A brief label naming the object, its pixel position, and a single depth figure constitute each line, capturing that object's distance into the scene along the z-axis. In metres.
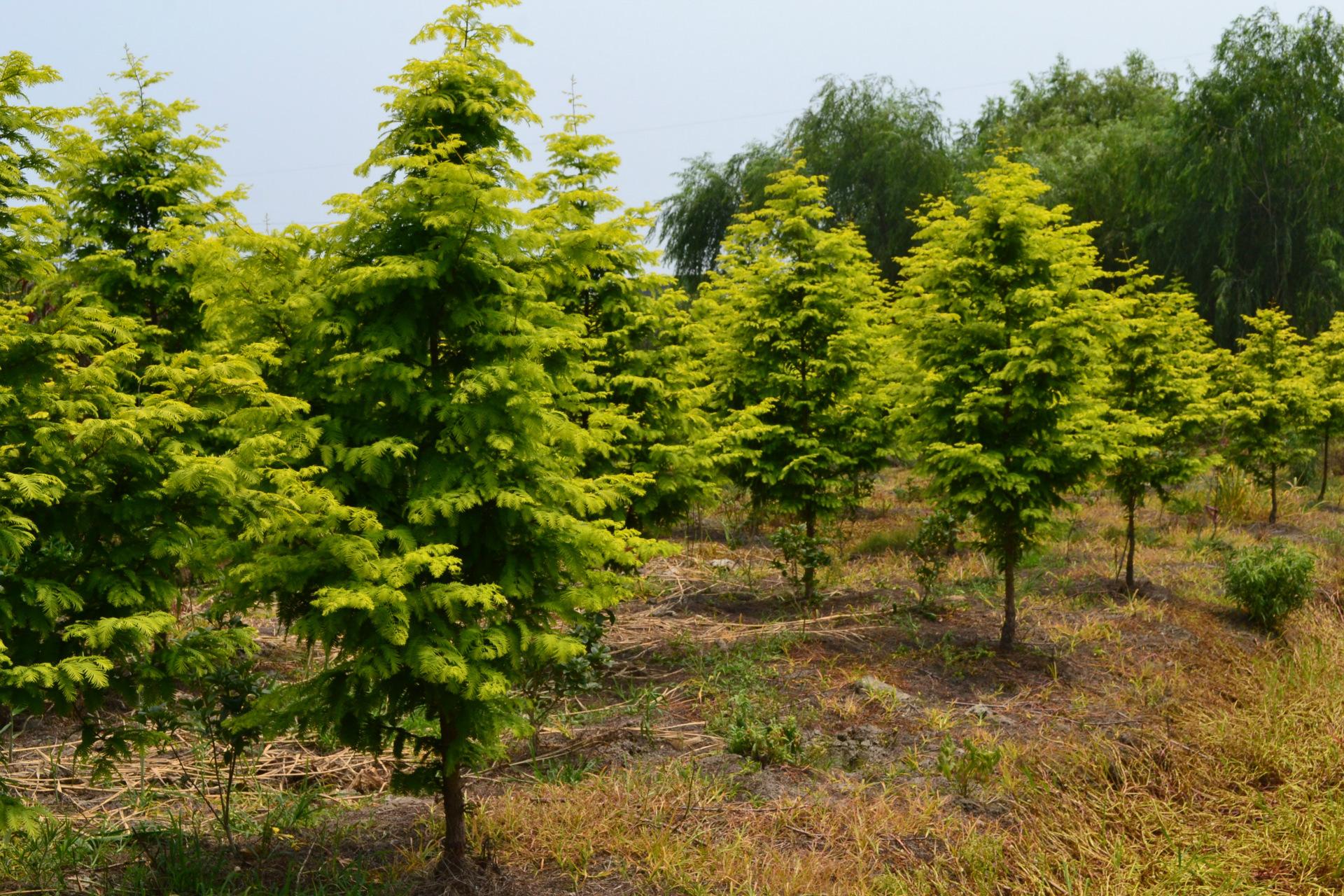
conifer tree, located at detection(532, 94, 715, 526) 8.71
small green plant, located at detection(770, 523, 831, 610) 9.74
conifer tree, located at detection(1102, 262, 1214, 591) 10.80
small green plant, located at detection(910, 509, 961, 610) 9.64
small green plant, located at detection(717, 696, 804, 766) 6.45
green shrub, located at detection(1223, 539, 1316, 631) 9.76
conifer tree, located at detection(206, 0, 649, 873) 4.07
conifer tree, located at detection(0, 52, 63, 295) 4.18
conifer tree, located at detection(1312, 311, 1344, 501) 16.20
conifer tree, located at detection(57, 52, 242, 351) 7.88
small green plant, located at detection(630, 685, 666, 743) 7.02
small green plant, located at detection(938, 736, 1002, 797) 6.17
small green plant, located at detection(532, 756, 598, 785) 6.07
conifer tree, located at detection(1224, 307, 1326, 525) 14.26
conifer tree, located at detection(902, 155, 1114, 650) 8.29
